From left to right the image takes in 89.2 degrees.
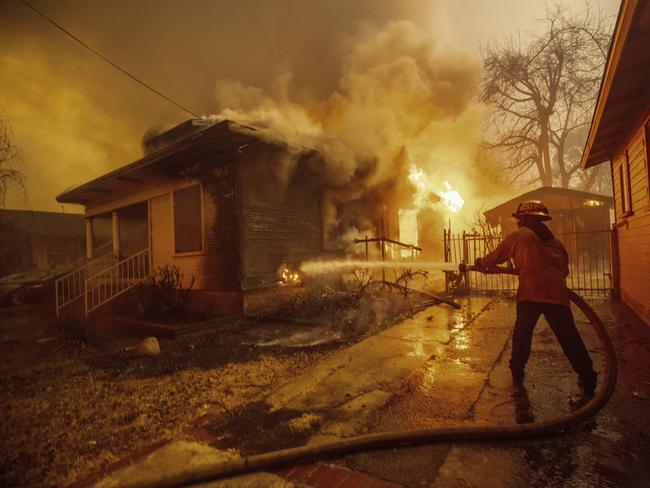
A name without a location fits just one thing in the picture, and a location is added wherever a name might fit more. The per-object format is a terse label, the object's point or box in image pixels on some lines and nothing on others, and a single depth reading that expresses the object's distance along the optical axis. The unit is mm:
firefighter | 3225
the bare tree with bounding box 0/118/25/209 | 9203
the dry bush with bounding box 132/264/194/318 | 7691
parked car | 13375
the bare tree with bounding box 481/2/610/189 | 24031
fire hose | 2143
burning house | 7590
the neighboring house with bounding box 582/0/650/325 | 3969
